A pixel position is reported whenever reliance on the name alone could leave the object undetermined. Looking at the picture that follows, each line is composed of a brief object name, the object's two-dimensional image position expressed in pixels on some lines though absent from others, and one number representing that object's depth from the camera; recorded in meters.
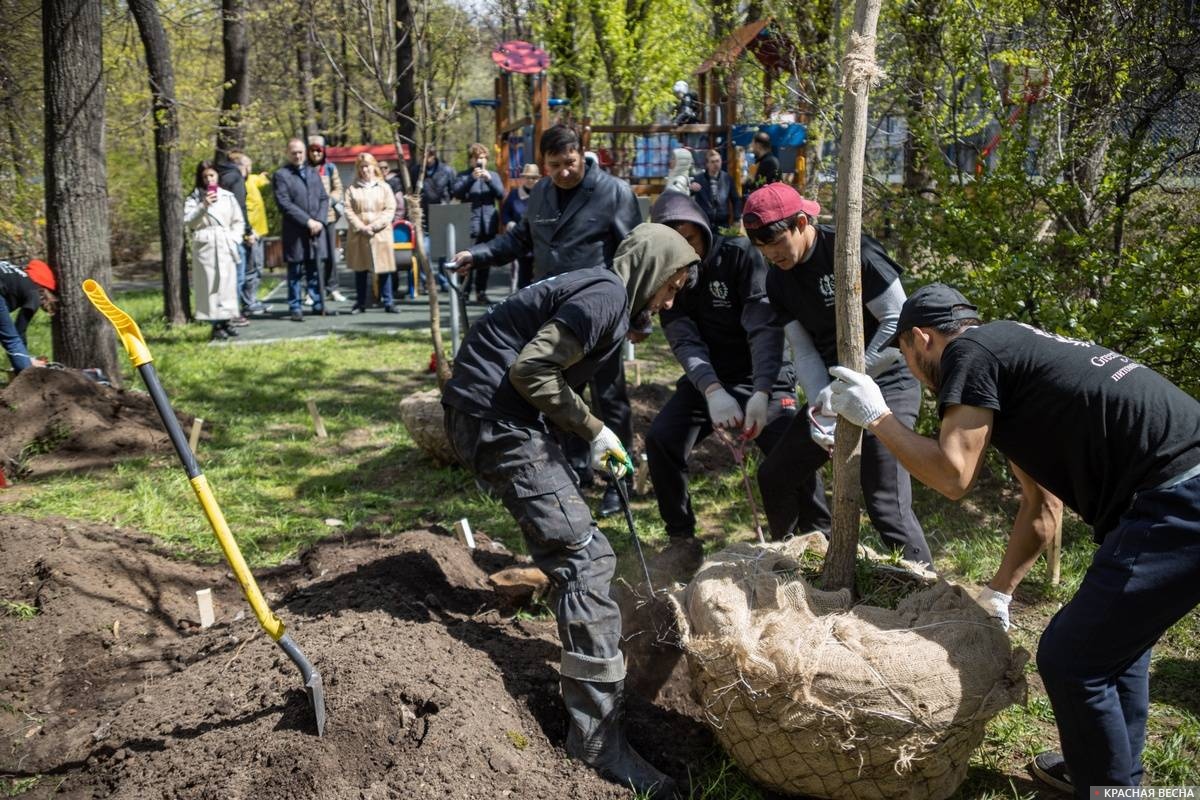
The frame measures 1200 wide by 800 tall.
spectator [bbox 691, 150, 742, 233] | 11.27
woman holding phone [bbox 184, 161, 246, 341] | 10.27
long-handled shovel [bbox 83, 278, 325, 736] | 2.70
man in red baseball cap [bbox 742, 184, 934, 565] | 3.80
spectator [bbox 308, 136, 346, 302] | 11.59
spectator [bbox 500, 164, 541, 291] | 11.07
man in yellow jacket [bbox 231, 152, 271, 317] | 12.13
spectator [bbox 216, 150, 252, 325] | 11.58
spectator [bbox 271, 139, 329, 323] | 10.99
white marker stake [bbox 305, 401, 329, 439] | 6.99
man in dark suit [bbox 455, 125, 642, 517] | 5.48
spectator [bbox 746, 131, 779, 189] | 9.83
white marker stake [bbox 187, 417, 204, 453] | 6.44
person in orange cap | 7.25
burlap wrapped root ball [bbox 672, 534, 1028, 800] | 2.56
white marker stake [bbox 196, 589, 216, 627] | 4.16
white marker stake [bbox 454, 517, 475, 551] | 4.76
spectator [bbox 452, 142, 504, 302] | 11.84
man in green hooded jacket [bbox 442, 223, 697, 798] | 3.04
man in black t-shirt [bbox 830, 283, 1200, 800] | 2.45
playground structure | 11.52
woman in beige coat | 11.05
